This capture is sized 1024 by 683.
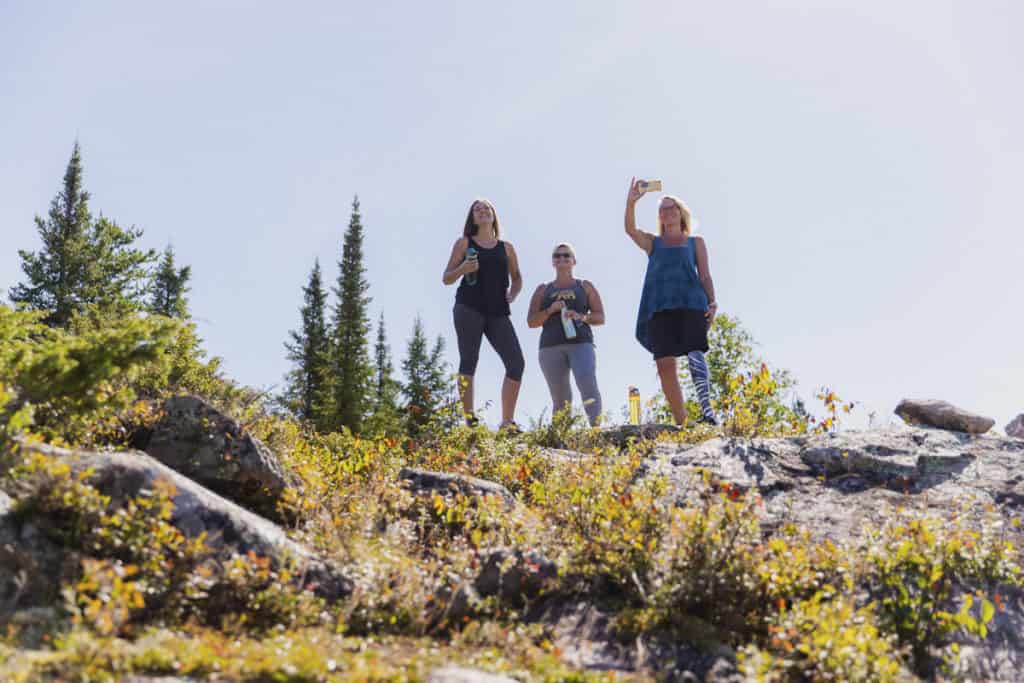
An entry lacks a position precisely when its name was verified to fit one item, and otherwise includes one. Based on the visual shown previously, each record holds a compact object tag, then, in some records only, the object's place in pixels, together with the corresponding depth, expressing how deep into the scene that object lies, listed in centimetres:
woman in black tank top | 977
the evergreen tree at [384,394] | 3055
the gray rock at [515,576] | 477
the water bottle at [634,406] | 1063
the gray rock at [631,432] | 900
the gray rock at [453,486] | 616
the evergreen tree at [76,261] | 2675
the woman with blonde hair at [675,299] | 905
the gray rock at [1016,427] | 1029
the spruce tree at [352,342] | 3541
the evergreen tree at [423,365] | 4181
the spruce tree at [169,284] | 3616
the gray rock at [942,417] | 858
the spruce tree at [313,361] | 3459
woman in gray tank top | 1034
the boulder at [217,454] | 565
